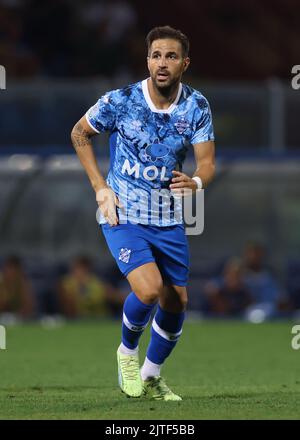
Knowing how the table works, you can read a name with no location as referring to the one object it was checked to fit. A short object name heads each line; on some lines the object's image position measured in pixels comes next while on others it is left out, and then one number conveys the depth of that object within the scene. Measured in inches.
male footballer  338.3
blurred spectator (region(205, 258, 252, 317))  787.6
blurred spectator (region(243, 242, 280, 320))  788.0
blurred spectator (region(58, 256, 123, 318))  781.9
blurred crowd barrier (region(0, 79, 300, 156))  772.0
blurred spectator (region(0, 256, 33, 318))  775.1
